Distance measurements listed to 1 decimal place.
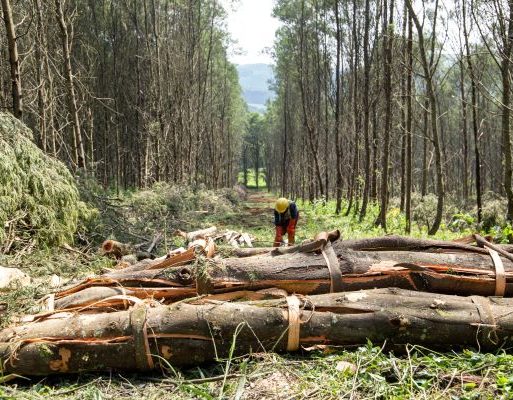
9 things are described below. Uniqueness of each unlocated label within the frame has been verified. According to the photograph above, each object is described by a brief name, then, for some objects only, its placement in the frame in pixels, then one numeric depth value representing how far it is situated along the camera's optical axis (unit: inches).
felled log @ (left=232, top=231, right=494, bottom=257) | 161.2
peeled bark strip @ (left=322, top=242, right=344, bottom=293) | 147.6
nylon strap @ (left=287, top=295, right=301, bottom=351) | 124.5
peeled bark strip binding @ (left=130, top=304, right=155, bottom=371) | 118.4
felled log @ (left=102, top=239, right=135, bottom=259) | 267.7
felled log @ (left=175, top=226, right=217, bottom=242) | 324.8
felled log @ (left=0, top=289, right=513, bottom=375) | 118.8
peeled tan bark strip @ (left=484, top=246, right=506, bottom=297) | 145.7
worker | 319.0
